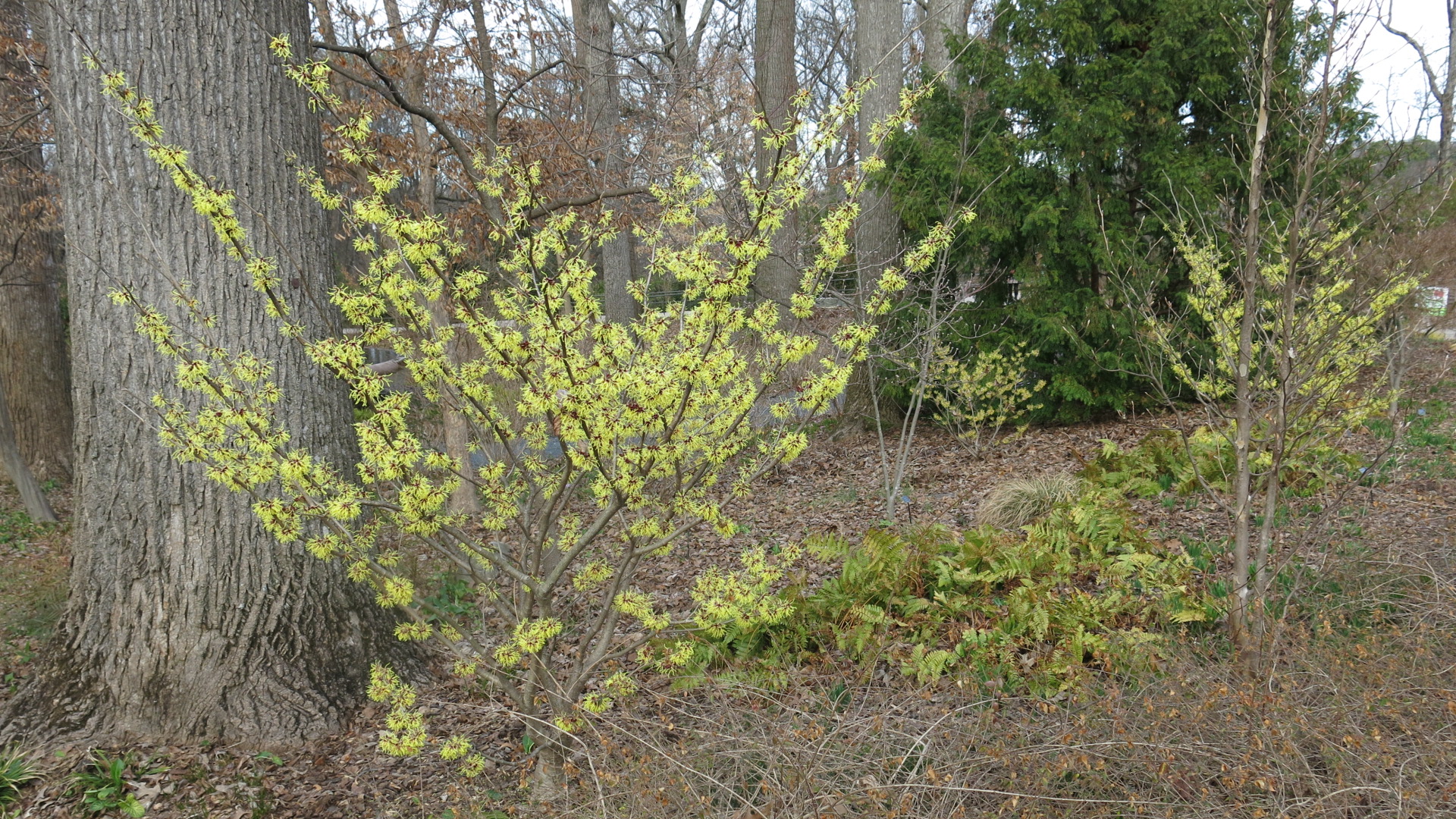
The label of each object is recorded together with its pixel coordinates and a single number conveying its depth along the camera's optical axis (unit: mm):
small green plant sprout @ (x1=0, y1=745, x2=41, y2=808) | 3230
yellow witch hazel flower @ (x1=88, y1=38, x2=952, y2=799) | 2629
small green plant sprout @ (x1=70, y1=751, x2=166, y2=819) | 3260
